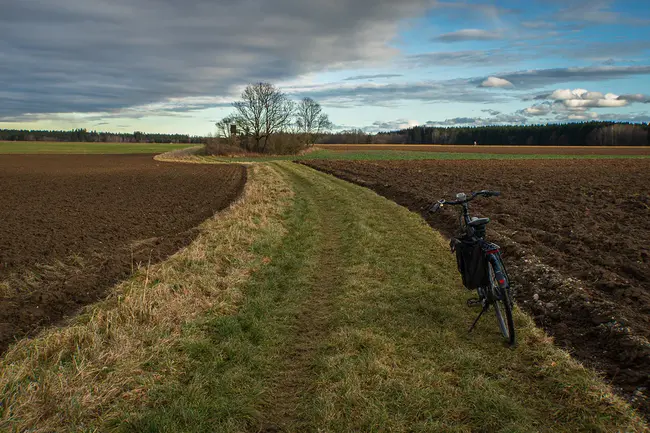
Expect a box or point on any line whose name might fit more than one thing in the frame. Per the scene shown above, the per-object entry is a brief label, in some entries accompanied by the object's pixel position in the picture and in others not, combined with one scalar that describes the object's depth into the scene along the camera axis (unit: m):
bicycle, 5.82
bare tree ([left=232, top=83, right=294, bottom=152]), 73.25
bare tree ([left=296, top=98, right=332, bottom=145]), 114.38
